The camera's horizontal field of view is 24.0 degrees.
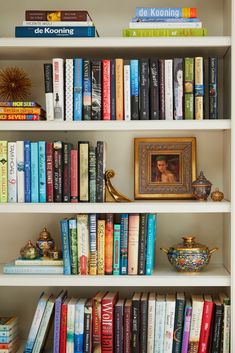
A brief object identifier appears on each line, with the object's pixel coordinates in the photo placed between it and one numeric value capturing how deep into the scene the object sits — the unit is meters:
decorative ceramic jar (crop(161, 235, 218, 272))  2.18
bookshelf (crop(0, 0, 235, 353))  2.24
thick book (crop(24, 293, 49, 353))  2.19
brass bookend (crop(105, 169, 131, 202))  2.23
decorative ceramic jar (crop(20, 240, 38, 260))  2.27
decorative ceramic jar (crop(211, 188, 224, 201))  2.22
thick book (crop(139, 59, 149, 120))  2.16
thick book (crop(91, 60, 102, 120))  2.16
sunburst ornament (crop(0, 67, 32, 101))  2.32
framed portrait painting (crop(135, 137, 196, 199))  2.37
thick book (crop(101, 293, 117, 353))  2.17
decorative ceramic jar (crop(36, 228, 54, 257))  2.31
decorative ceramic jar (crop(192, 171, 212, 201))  2.21
